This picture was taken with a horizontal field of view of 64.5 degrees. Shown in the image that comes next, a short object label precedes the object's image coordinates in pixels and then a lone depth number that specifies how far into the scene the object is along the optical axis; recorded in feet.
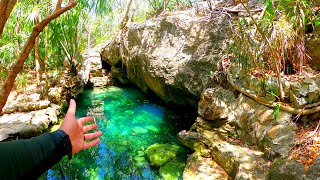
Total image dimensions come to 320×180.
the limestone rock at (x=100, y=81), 36.27
